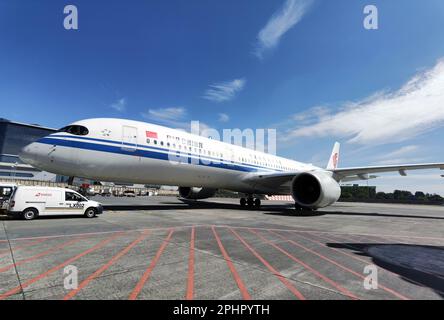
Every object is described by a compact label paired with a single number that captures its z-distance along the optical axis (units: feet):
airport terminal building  459.32
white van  36.35
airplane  41.32
